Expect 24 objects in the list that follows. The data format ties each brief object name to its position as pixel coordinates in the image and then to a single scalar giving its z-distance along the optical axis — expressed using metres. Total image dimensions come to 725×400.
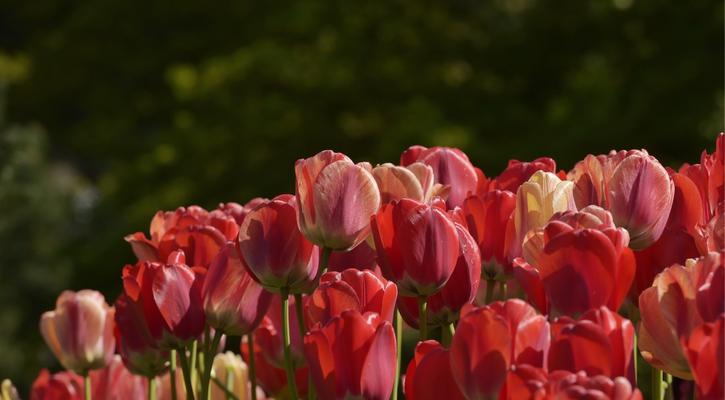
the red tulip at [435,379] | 2.26
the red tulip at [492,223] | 2.46
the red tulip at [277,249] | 2.41
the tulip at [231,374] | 2.68
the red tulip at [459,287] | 2.39
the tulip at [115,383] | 2.70
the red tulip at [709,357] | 2.17
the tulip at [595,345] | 2.19
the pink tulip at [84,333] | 2.67
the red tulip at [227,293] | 2.44
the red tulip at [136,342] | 2.50
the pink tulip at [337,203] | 2.41
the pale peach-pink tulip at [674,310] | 2.24
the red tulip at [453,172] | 2.55
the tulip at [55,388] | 2.66
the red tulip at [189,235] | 2.52
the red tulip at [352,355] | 2.28
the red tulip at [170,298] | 2.44
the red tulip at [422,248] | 2.37
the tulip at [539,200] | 2.42
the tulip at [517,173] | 2.54
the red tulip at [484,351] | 2.22
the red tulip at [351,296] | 2.31
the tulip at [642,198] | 2.40
